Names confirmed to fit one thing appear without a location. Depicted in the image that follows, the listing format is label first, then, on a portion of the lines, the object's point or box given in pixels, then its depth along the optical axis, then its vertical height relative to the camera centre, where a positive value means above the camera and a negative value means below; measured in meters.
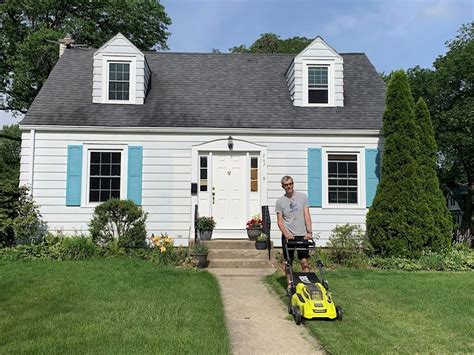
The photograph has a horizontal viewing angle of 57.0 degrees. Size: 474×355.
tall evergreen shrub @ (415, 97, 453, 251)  9.79 +0.27
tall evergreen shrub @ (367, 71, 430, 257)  9.66 +0.34
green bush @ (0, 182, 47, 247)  9.95 -0.43
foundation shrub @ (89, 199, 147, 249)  10.05 -0.57
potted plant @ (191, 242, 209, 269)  9.07 -1.11
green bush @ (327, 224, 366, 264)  9.63 -0.94
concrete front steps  9.32 -1.20
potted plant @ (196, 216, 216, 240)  10.42 -0.63
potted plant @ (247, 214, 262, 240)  10.44 -0.65
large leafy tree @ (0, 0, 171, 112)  19.36 +8.70
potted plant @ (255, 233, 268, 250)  9.95 -0.95
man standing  6.29 -0.21
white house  10.95 +1.34
